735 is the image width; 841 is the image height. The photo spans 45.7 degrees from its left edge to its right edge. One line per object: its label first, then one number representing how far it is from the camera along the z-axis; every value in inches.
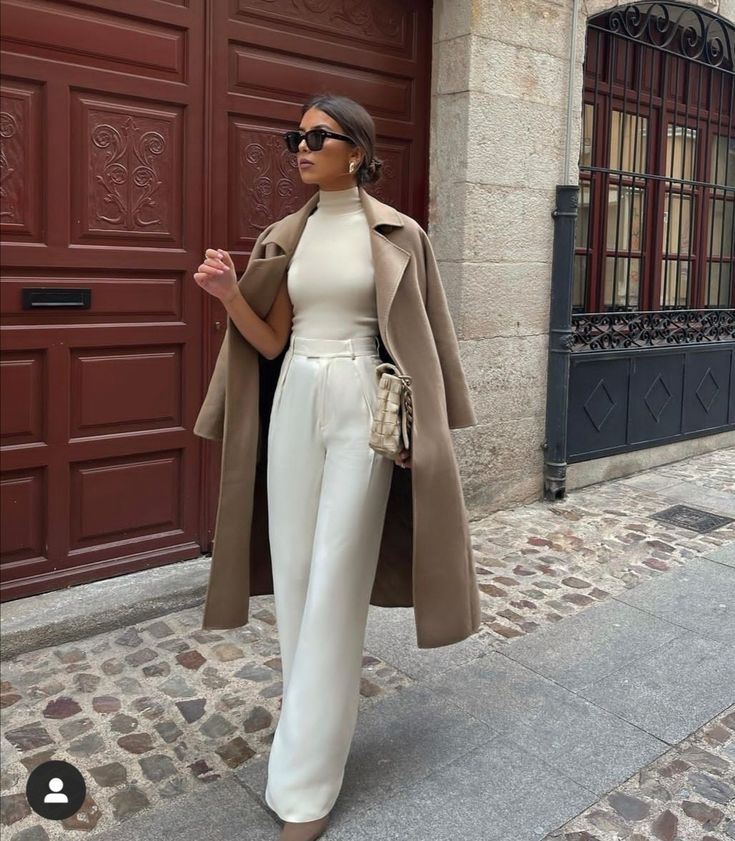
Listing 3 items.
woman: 99.3
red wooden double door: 153.9
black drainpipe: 232.7
